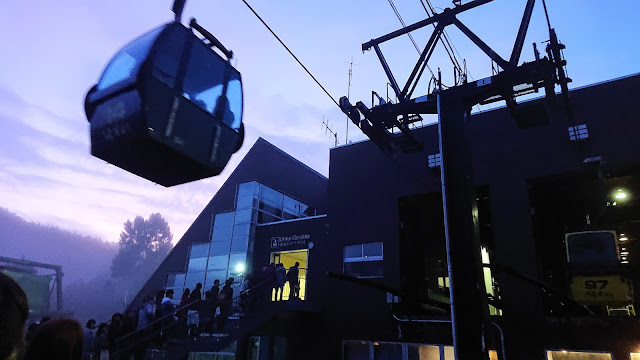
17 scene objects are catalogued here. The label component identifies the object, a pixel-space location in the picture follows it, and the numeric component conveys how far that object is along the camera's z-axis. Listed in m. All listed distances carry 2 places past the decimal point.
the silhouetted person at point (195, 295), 13.28
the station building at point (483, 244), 11.67
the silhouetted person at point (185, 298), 13.43
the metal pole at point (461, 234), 6.59
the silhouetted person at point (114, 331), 10.62
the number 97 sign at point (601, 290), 9.91
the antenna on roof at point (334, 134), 20.11
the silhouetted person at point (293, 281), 15.80
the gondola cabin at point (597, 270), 10.06
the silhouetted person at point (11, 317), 1.55
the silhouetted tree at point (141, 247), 106.06
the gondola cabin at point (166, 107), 3.87
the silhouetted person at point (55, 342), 1.92
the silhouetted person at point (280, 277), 14.88
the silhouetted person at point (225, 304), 12.73
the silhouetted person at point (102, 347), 10.41
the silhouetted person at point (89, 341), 10.12
